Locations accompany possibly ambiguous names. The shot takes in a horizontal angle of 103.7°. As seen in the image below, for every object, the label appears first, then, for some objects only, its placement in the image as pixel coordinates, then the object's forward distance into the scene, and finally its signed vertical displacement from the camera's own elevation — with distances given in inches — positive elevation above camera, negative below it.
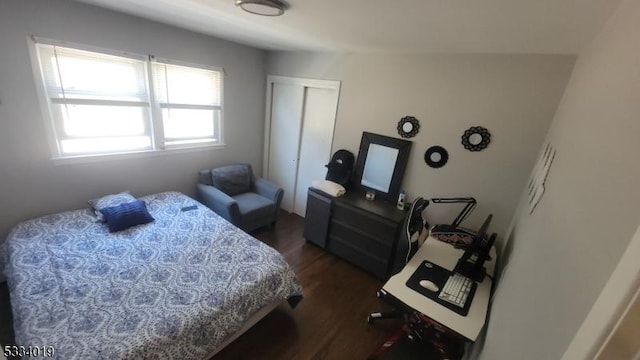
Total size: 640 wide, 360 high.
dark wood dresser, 102.3 -49.2
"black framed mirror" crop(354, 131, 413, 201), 110.0 -21.7
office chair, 77.8 -37.7
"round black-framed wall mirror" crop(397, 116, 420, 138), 104.7 -3.4
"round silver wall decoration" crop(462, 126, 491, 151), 90.4 -4.0
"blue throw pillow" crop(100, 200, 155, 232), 89.1 -46.6
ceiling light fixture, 57.8 +21.3
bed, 53.8 -51.2
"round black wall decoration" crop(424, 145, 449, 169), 99.8 -13.4
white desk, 54.0 -40.7
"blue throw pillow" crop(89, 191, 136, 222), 94.0 -44.4
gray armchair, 118.1 -49.5
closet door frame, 126.6 +9.5
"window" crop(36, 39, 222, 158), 89.8 -7.4
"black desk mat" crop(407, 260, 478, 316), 58.5 -40.2
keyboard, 60.3 -40.1
